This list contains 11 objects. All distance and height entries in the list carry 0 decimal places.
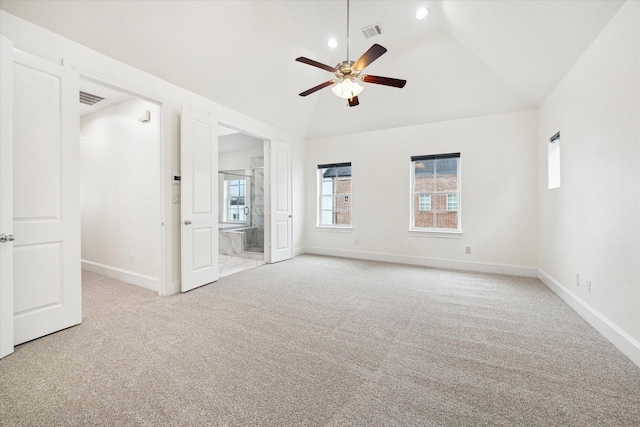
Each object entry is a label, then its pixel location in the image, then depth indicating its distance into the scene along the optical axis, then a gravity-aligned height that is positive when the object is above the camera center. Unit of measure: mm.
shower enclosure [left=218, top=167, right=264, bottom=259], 6289 -44
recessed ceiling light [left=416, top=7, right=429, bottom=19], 3497 +2625
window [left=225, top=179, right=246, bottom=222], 7188 +308
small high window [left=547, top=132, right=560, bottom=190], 3639 +661
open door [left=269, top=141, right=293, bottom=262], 5238 +172
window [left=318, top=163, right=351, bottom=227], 5973 +358
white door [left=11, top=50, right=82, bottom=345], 2201 +106
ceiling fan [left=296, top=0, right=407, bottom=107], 2583 +1346
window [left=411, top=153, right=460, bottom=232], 4930 +333
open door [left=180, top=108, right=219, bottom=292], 3518 +156
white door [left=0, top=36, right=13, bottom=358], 1978 +112
